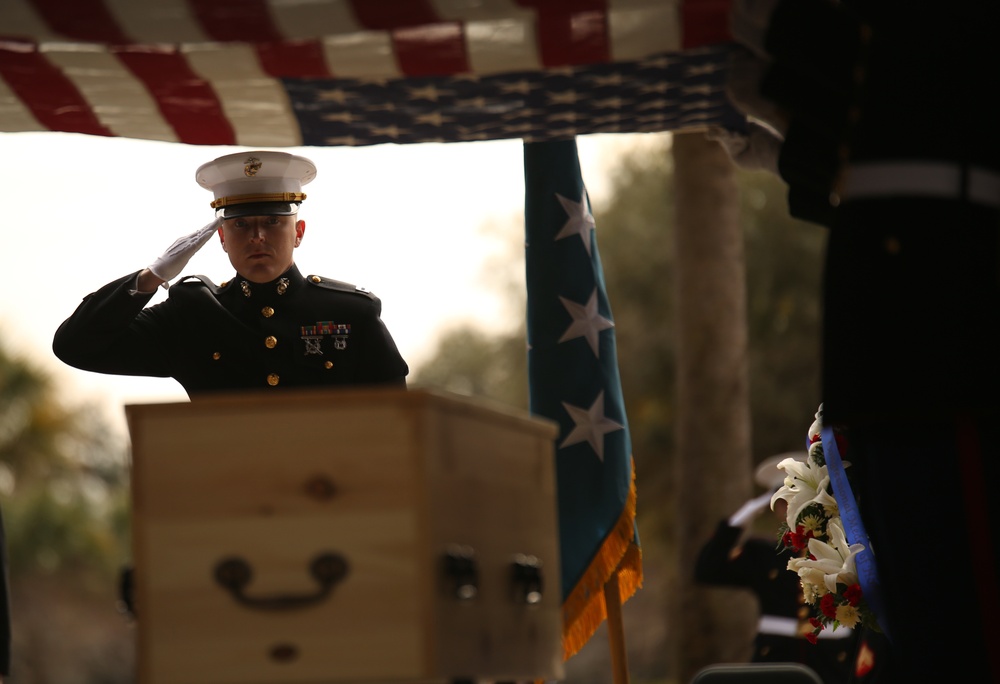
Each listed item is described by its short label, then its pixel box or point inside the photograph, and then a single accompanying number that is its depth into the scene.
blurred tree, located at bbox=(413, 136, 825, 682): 39.37
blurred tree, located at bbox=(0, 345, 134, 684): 44.06
